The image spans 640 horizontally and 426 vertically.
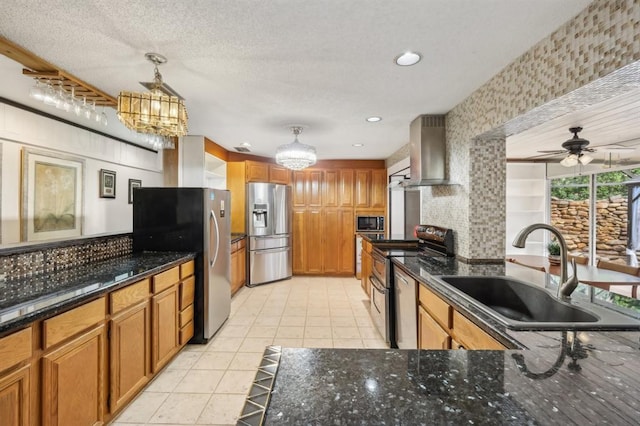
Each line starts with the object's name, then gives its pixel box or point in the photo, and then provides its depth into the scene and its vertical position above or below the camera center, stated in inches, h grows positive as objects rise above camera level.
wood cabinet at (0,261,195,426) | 47.2 -29.6
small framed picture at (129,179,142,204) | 191.9 +20.1
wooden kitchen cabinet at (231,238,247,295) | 172.5 -31.8
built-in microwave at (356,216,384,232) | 224.4 -7.0
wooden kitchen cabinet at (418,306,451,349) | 66.4 -29.8
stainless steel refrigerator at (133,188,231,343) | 113.3 -5.9
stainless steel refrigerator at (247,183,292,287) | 196.1 -12.0
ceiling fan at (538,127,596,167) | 125.0 +28.3
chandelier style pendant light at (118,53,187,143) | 68.7 +24.6
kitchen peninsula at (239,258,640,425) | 22.9 -15.9
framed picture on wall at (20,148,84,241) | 123.8 +8.6
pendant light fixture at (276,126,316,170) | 137.0 +28.0
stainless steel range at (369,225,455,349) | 91.8 -26.8
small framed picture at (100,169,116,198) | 166.6 +17.7
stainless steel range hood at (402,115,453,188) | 119.6 +26.5
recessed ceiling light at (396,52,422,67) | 73.3 +39.9
